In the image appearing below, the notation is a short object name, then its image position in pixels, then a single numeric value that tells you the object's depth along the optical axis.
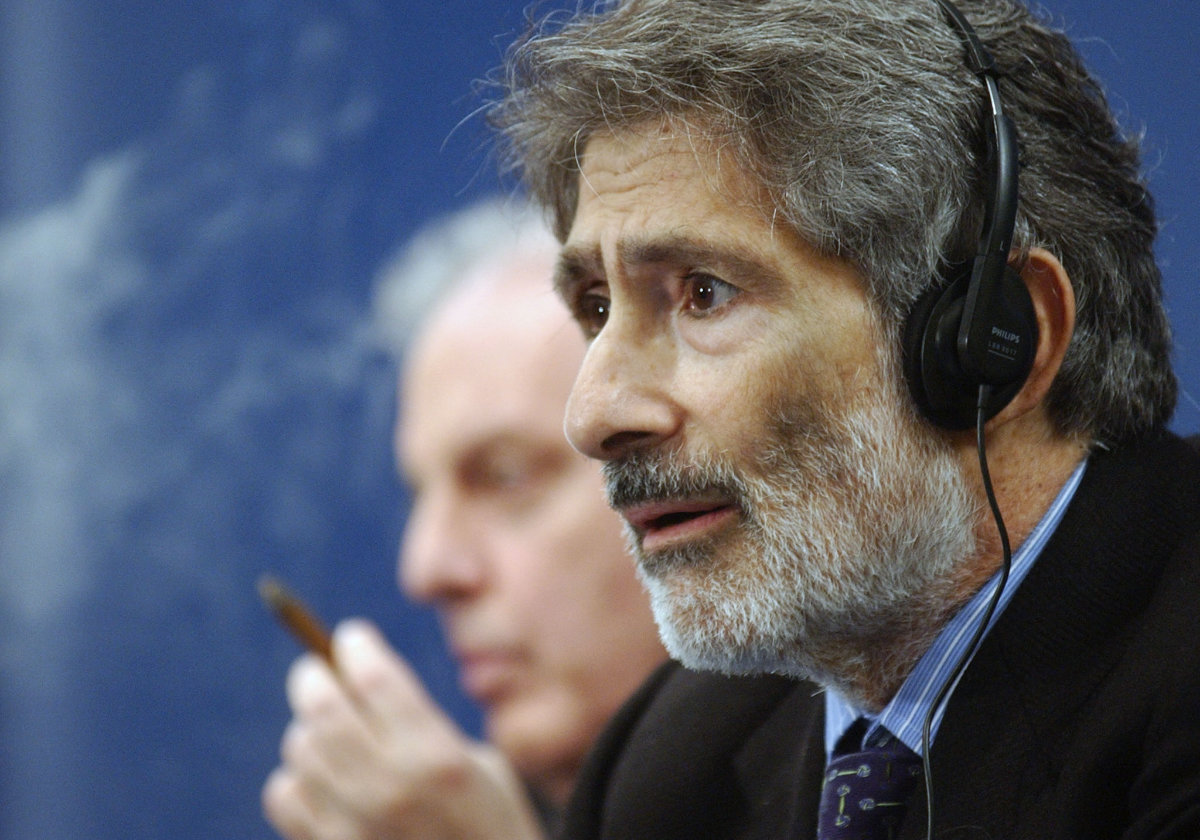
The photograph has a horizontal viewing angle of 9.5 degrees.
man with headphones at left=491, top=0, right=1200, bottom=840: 2.41
